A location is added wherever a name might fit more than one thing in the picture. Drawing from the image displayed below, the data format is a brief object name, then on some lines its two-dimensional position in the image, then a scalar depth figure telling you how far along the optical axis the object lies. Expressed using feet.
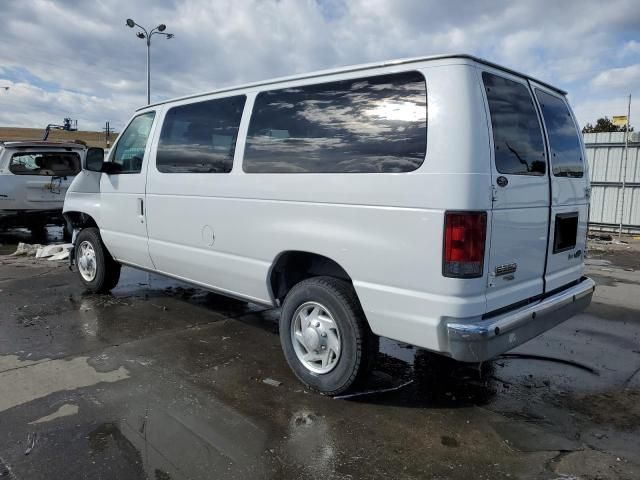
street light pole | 82.70
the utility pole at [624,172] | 42.24
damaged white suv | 33.42
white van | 9.87
